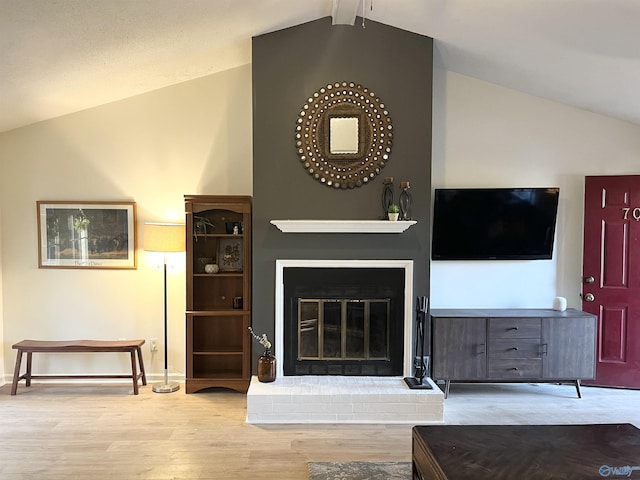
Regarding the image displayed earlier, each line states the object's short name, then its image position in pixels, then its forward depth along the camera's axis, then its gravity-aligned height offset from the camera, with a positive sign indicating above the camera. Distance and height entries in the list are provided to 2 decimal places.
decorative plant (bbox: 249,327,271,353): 3.95 -0.97
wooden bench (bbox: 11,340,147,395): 4.18 -1.10
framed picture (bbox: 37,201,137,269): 4.53 -0.10
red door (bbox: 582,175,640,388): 4.38 -0.43
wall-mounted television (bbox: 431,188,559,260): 4.34 +0.02
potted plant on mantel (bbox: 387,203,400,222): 3.90 +0.10
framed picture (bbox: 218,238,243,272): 4.52 -0.30
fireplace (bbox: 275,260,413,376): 4.06 -0.79
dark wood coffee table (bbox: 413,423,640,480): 2.04 -1.06
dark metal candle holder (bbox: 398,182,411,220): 4.00 +0.18
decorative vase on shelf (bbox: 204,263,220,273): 4.35 -0.40
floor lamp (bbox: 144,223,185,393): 4.25 -0.14
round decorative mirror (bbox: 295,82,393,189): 4.01 +0.76
